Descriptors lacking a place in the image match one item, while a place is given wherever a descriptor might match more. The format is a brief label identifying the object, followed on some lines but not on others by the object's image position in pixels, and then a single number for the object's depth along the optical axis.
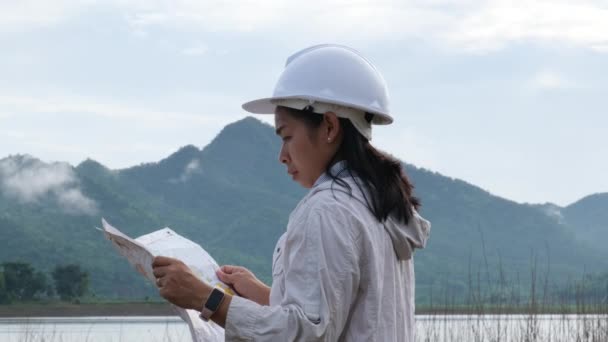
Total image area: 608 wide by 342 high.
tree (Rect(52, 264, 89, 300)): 52.91
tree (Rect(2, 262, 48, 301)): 48.94
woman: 1.81
